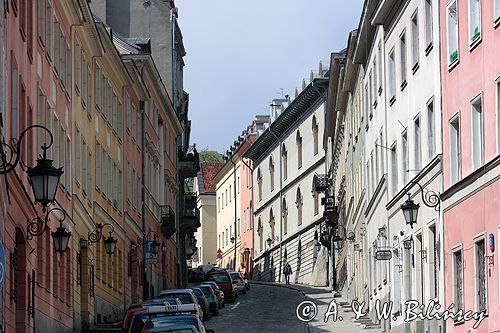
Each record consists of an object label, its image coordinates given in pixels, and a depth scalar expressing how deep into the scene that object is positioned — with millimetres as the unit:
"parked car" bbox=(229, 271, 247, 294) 68744
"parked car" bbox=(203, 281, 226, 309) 54631
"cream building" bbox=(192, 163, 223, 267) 126688
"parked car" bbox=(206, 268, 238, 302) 62281
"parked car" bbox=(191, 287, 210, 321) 48716
